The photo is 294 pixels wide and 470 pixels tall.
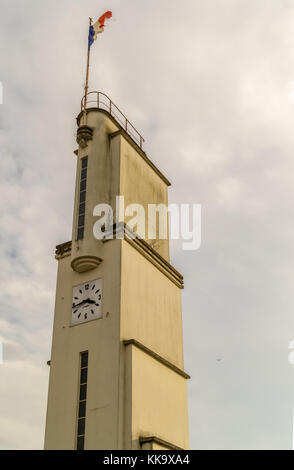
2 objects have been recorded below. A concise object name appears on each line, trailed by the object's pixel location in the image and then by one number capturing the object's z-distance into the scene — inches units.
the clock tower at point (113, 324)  889.5
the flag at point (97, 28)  1272.3
